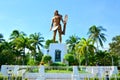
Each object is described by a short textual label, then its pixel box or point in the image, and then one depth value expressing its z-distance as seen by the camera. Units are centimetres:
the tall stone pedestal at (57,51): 1131
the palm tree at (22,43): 1832
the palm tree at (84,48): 1601
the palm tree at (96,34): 2005
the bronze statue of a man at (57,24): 1134
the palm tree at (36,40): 1989
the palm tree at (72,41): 2027
